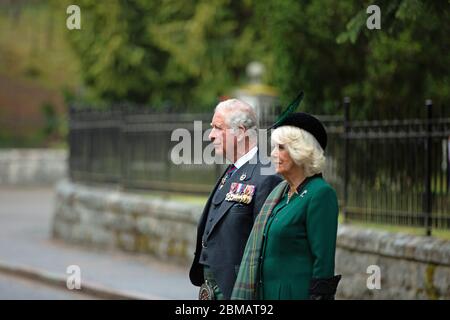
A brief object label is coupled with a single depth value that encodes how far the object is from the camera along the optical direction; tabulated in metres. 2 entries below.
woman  10.55
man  12.34
